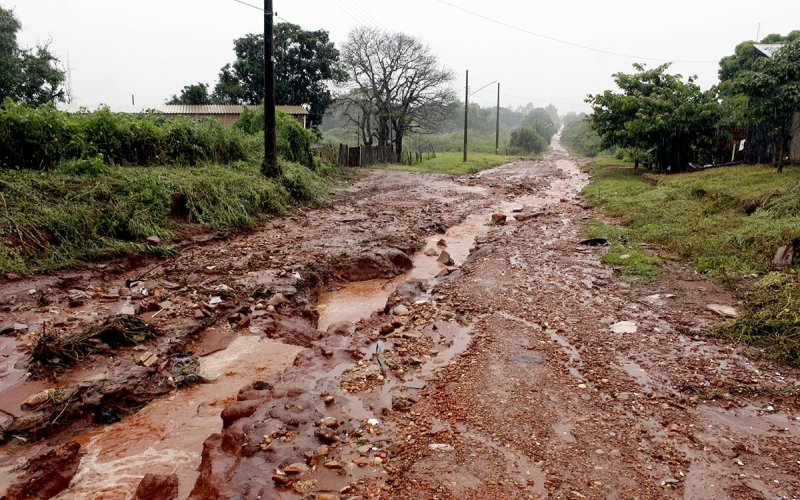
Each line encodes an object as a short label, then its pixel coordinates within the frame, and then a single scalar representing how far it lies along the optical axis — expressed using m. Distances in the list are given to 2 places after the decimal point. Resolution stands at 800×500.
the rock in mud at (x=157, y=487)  2.96
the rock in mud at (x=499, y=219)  12.39
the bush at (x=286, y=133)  16.27
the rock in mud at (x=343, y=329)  5.48
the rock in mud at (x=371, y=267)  8.03
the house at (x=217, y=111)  25.22
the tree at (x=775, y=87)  12.12
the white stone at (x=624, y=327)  5.34
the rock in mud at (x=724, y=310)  5.50
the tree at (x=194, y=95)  29.47
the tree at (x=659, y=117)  18.22
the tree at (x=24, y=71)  20.06
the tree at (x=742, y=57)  22.59
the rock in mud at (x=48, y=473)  2.99
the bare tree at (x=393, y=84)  31.81
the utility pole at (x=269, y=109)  12.25
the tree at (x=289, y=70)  29.12
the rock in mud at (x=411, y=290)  6.62
